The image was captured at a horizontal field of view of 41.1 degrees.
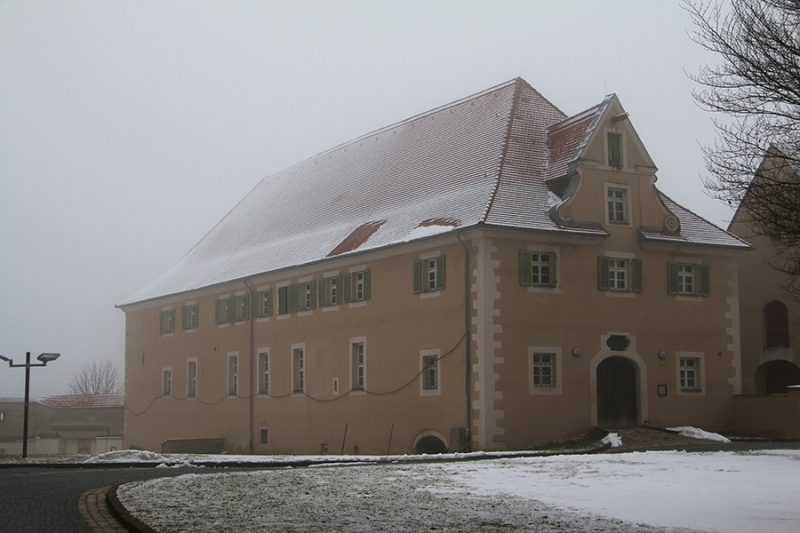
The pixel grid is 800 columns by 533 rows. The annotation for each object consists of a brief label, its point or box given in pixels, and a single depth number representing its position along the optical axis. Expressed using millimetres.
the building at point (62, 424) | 77438
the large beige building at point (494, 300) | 29172
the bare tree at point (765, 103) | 16500
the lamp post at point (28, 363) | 27906
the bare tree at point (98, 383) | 136625
